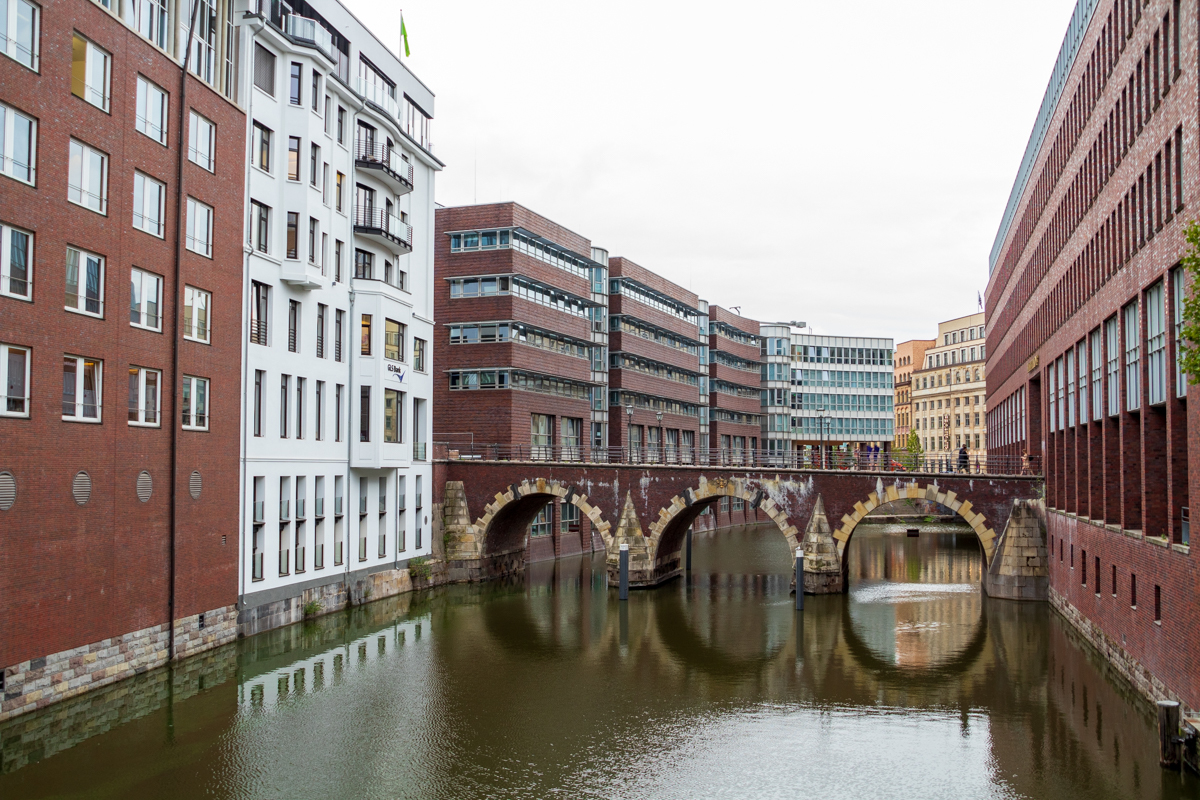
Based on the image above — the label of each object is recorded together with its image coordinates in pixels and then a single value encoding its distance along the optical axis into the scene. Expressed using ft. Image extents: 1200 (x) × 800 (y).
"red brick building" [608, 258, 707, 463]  263.70
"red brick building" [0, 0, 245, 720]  82.99
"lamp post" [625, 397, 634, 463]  264.31
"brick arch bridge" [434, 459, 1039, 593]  158.51
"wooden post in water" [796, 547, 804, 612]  150.51
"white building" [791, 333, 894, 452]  396.37
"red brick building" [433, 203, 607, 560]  204.64
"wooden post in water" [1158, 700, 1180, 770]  70.28
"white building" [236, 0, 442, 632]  124.06
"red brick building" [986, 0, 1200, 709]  82.69
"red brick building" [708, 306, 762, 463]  338.95
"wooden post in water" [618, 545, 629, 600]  161.79
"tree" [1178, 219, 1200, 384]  56.31
